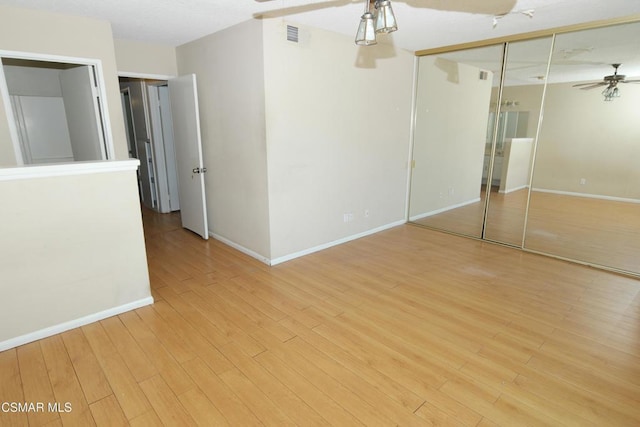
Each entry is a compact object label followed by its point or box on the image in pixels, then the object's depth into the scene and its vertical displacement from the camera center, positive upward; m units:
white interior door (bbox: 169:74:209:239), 4.27 -0.23
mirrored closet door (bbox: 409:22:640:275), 4.16 -0.14
